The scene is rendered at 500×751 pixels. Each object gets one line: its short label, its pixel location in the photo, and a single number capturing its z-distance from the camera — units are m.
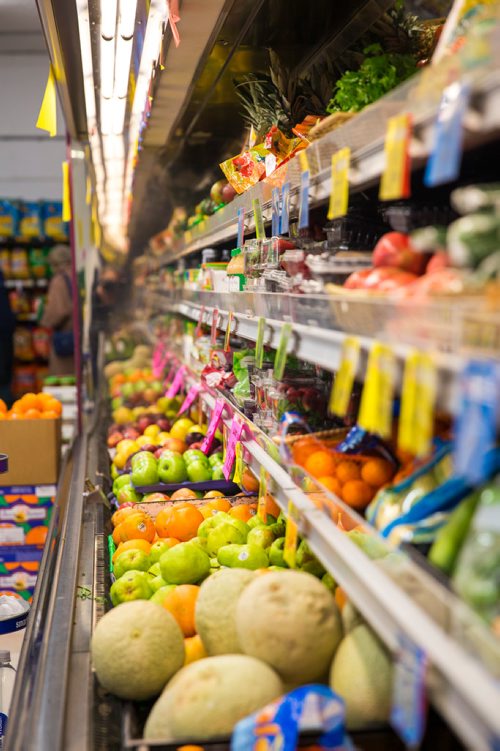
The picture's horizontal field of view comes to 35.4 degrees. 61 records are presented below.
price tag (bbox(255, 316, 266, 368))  2.05
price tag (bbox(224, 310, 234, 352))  2.65
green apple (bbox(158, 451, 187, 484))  3.27
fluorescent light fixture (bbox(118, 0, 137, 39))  2.63
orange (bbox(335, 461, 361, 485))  1.75
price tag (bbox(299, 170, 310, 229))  1.69
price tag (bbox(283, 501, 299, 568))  1.70
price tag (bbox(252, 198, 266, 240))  2.32
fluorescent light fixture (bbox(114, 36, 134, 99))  3.07
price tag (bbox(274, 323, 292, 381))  1.73
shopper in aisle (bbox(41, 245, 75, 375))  8.84
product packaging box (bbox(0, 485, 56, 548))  4.19
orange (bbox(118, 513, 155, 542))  2.56
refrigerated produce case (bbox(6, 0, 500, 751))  0.98
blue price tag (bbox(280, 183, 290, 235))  1.91
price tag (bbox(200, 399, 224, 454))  2.84
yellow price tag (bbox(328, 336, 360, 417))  1.27
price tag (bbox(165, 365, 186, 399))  4.19
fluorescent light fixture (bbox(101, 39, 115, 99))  3.08
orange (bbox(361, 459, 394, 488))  1.69
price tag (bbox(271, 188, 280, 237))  2.04
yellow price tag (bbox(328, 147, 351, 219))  1.45
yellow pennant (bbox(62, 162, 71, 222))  5.19
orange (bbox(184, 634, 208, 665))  1.77
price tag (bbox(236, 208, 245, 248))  2.62
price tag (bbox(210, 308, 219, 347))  3.06
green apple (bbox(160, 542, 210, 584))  2.09
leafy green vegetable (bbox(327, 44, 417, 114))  2.02
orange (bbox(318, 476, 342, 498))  1.75
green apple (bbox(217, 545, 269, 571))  2.07
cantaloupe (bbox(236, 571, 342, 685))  1.47
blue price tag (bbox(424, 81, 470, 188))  1.00
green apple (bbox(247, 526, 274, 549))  2.20
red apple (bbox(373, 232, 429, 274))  1.41
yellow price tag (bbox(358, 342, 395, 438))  1.15
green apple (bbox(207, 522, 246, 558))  2.29
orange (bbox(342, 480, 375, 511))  1.70
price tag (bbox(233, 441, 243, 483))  2.44
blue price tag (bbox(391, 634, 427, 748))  1.01
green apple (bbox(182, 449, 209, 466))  3.34
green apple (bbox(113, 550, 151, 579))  2.27
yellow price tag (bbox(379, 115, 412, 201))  1.17
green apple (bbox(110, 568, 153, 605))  2.08
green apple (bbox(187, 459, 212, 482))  3.28
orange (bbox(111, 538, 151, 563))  2.41
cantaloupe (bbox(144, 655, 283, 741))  1.38
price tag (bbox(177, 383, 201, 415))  3.52
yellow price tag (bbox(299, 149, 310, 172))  1.76
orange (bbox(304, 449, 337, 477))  1.82
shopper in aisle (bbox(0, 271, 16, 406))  8.32
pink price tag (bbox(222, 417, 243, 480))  2.48
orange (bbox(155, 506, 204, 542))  2.53
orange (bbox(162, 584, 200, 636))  1.93
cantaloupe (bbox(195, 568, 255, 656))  1.68
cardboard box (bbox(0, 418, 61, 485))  4.24
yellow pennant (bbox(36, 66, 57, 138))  3.03
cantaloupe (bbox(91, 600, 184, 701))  1.61
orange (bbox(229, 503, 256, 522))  2.60
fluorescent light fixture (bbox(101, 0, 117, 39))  2.64
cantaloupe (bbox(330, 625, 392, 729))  1.38
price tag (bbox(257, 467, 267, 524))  2.06
